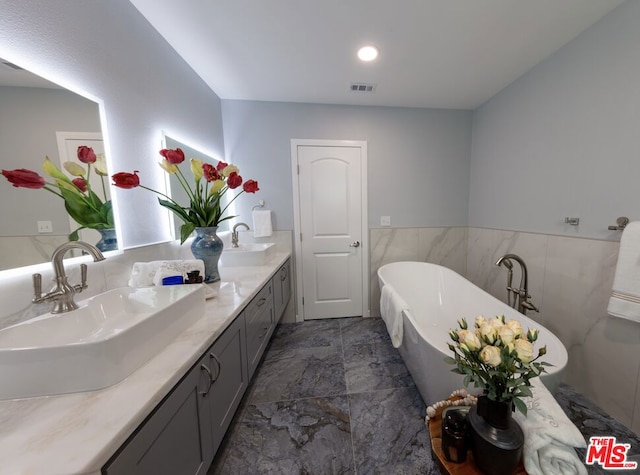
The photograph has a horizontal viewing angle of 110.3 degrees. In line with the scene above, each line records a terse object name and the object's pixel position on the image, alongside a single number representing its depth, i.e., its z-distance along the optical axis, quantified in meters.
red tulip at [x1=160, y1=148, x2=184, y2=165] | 1.17
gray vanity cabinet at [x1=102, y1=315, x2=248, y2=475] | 0.57
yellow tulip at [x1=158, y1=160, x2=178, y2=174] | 1.20
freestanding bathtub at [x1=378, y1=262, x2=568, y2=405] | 1.15
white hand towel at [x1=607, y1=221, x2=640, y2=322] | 1.18
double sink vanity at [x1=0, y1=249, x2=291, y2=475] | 0.47
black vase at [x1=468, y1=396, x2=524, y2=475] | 0.68
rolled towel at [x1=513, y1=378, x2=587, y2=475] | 0.66
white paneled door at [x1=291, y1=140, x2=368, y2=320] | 2.50
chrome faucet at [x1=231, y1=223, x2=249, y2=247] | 2.28
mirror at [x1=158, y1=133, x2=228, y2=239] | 1.56
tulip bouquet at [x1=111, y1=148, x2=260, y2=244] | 1.21
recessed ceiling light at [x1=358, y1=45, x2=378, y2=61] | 1.63
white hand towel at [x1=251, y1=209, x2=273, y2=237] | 2.42
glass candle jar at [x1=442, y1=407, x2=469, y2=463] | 0.75
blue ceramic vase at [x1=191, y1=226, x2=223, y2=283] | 1.47
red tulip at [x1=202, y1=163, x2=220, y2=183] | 1.31
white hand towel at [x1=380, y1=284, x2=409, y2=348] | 1.52
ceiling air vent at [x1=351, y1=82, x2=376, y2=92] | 2.08
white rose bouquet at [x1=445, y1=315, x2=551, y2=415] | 0.66
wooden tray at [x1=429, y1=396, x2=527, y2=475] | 0.73
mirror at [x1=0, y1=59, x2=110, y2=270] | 0.78
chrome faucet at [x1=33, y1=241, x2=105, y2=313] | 0.76
